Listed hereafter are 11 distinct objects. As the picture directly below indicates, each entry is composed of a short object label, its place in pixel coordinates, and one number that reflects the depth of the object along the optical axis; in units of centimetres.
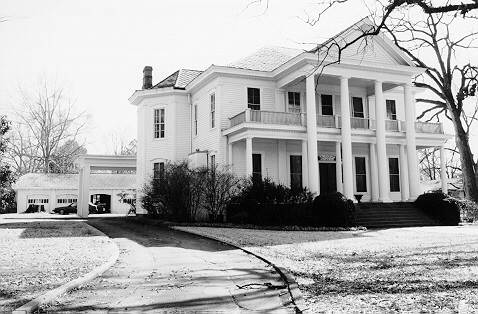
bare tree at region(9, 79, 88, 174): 4716
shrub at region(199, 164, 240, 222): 2075
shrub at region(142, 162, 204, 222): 2052
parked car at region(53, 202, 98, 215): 4144
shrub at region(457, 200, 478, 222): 2168
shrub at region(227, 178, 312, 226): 1895
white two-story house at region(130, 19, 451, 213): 2227
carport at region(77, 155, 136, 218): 3028
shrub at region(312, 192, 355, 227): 1856
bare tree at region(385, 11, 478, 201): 2428
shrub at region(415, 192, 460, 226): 2075
